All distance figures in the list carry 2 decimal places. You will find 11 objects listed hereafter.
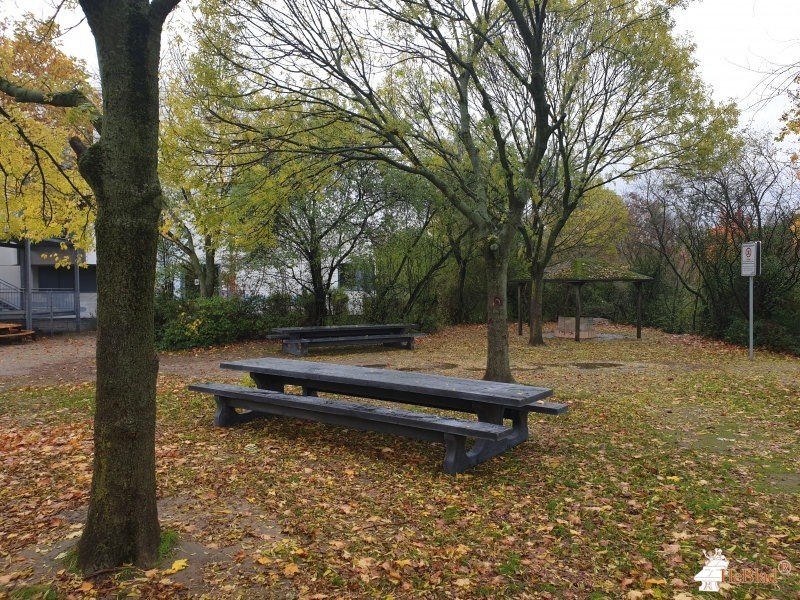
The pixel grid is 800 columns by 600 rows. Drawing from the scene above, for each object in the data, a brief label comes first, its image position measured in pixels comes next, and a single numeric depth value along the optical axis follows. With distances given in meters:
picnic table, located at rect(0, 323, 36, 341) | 15.84
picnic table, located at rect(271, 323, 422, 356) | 13.87
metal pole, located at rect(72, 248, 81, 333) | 18.89
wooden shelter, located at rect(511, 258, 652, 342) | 17.41
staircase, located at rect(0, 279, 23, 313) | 18.64
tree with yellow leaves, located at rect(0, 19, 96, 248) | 6.46
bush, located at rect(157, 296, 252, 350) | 14.48
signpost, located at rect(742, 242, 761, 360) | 12.85
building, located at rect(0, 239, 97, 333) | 18.12
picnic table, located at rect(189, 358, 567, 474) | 4.70
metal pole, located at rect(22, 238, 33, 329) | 17.58
